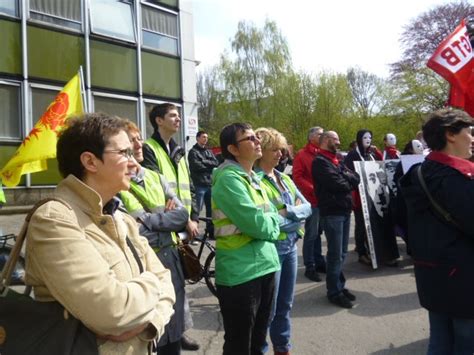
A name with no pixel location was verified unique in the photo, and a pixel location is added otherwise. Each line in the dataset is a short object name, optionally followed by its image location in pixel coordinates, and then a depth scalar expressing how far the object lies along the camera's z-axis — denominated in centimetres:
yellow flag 510
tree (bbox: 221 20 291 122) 3083
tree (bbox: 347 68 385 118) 3397
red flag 531
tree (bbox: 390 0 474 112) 2561
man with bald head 521
